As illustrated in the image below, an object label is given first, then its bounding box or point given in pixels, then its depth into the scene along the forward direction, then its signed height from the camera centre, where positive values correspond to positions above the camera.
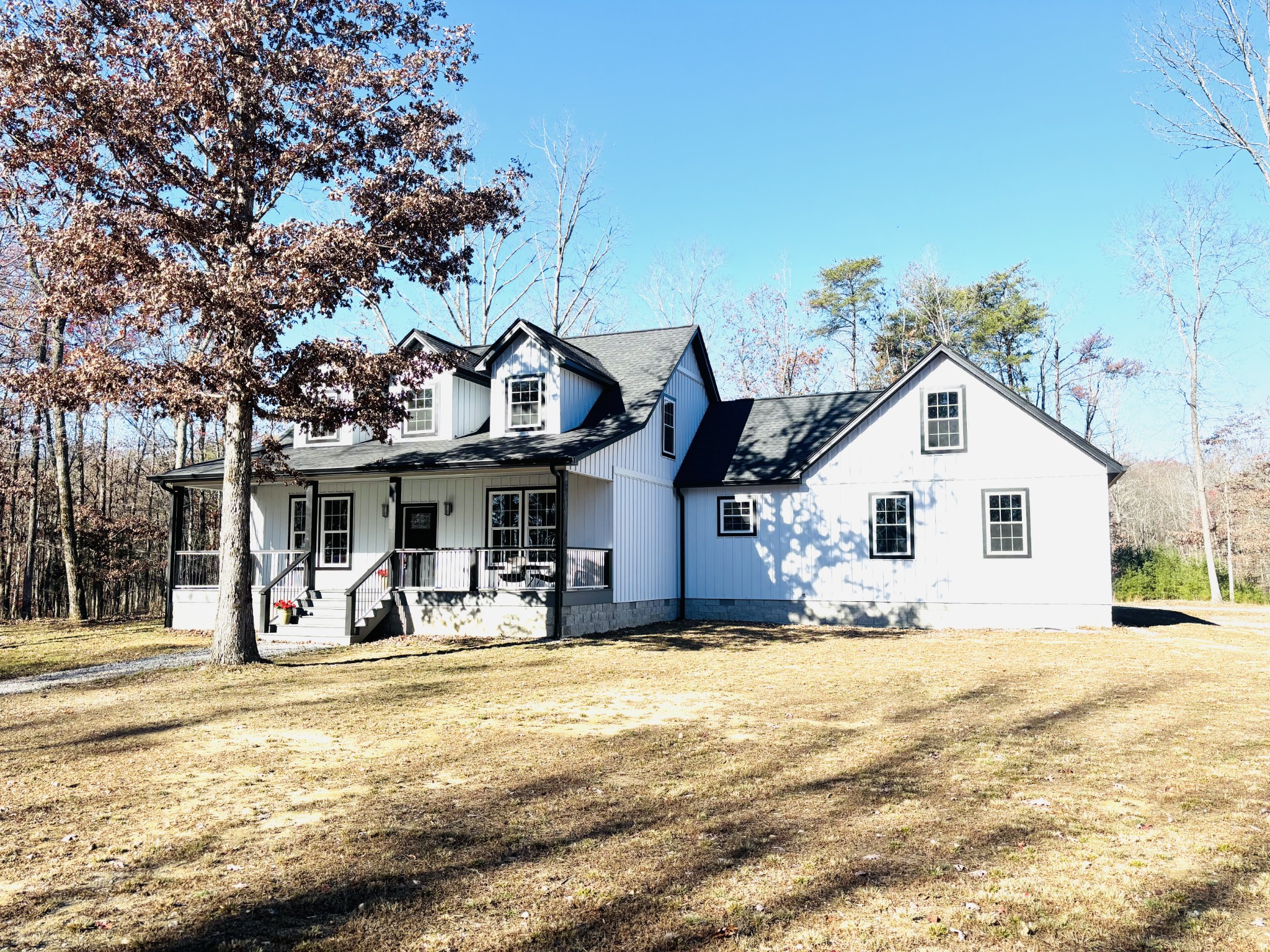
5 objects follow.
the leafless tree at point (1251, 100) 14.39 +7.15
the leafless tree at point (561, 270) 34.94 +11.23
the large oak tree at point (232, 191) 12.30 +5.52
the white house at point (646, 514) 18.38 +0.84
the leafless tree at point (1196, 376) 32.53 +6.51
